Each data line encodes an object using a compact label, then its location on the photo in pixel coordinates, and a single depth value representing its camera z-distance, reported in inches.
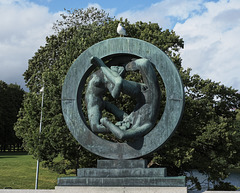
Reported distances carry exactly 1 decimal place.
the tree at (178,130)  615.8
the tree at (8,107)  1704.0
